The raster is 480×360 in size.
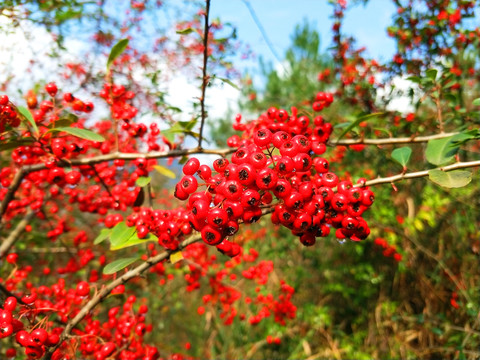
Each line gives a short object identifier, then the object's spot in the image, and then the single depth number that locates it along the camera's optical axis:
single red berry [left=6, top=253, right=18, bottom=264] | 0.22
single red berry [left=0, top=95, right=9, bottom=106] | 0.13
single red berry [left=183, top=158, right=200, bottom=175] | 0.11
